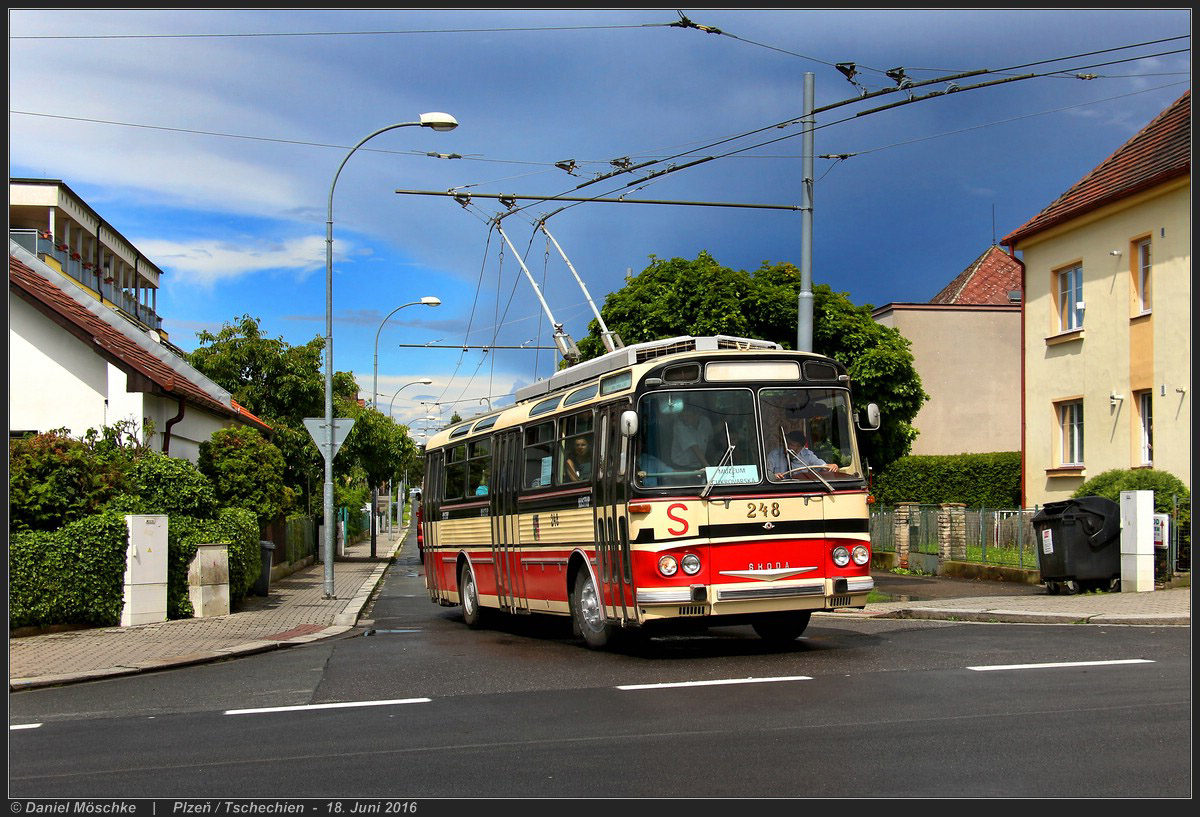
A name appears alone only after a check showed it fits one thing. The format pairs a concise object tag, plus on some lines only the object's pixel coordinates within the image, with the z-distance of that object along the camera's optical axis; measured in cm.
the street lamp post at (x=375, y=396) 3628
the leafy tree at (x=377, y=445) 4094
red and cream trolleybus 1158
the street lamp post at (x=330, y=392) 2173
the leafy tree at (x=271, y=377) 3634
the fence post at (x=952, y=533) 2459
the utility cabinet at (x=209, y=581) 1770
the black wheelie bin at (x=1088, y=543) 1823
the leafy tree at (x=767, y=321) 2605
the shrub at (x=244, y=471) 2145
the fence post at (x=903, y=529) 2745
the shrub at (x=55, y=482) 1614
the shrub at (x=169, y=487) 1792
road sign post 2169
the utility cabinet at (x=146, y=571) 1653
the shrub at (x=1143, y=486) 1952
